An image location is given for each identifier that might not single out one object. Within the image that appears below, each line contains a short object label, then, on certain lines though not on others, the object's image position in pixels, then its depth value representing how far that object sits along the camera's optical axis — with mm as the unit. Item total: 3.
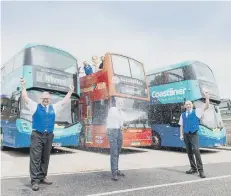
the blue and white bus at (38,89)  6199
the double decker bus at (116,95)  6944
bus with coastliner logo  7438
